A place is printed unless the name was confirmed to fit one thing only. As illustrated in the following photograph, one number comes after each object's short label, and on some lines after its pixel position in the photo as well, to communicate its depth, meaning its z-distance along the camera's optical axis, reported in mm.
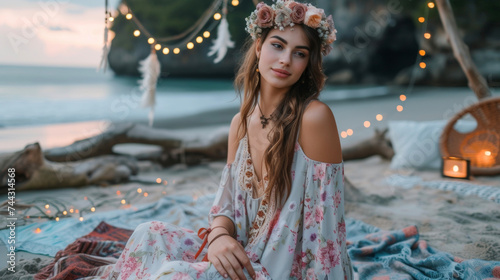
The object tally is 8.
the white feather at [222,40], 2930
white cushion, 3881
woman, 1303
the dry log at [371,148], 4328
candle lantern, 3350
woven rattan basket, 3414
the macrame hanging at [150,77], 3160
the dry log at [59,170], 3170
